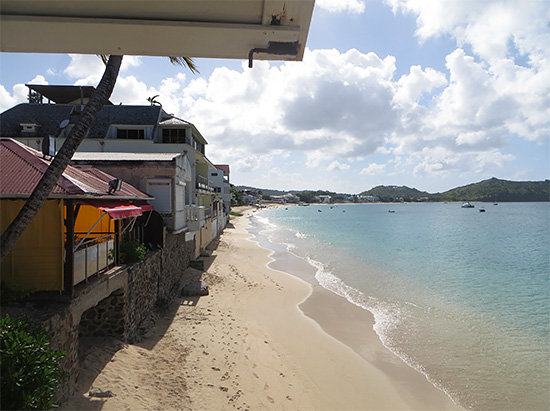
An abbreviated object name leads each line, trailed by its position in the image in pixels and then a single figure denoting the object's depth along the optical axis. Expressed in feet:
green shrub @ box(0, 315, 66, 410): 18.17
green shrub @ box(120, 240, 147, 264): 44.21
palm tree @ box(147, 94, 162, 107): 134.75
